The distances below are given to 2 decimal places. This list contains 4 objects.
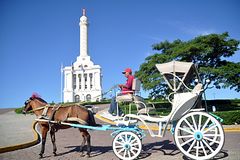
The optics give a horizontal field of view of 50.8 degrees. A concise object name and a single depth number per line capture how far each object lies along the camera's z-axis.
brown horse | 7.98
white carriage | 6.52
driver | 7.61
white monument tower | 92.62
